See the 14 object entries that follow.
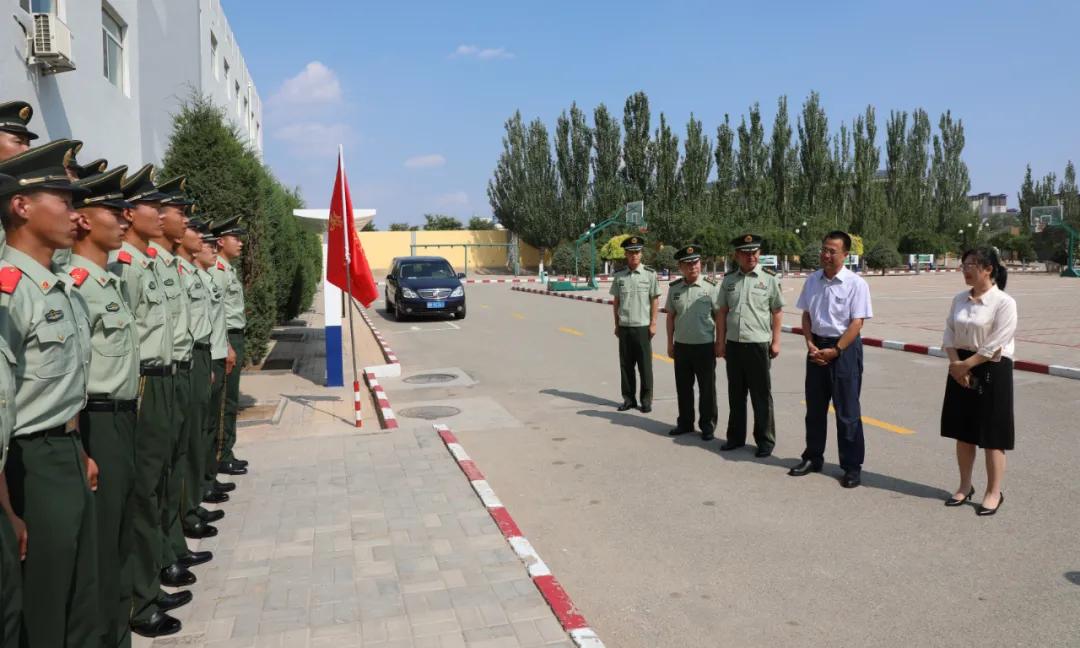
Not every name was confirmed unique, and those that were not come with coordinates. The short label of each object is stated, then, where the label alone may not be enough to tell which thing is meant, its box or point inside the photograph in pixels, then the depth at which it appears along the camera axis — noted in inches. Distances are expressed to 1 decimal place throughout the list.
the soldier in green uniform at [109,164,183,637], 153.9
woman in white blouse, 211.3
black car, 837.2
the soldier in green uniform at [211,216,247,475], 262.5
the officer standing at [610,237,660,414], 358.6
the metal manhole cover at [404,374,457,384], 463.8
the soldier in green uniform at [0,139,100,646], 104.9
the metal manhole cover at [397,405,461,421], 366.3
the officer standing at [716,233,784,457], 279.3
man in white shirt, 243.9
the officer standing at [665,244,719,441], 306.5
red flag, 339.9
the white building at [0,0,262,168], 360.2
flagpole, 336.8
